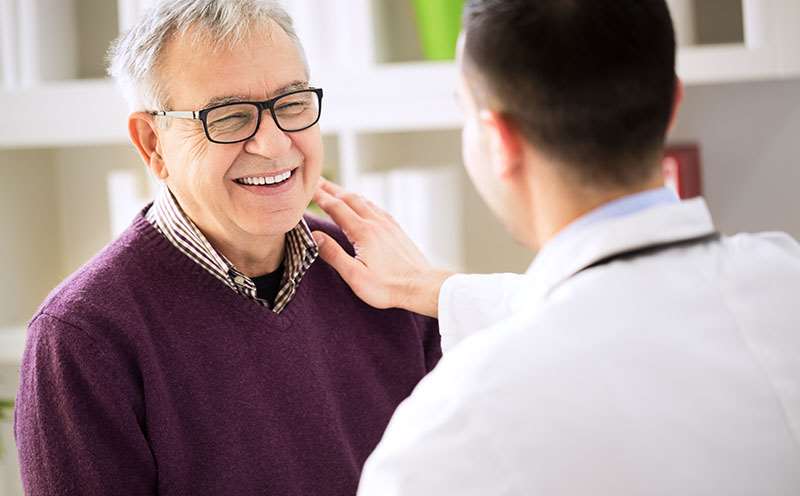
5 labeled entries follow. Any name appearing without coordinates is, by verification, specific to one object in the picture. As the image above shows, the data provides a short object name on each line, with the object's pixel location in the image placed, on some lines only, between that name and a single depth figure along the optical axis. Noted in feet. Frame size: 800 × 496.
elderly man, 4.42
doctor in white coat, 2.89
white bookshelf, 6.73
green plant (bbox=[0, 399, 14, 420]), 8.04
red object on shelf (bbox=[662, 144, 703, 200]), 7.32
